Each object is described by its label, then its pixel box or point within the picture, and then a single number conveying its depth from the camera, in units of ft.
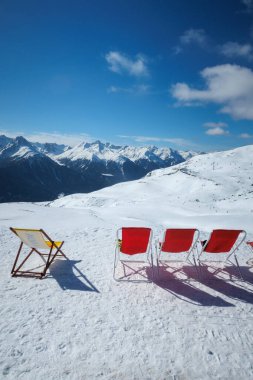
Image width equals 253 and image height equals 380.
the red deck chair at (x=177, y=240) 21.56
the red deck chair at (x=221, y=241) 21.47
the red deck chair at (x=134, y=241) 21.45
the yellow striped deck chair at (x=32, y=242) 20.43
